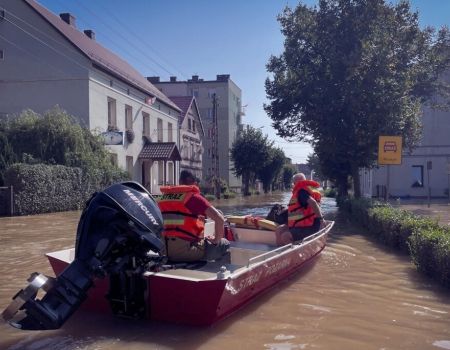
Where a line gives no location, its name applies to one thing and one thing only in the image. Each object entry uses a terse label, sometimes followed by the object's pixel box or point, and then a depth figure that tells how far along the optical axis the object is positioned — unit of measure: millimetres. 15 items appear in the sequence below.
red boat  5289
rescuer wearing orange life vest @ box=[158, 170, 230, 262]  6145
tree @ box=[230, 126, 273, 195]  53406
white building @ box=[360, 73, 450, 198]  37531
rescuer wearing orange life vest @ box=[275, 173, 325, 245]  9188
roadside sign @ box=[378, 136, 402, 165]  17375
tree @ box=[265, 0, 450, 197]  20875
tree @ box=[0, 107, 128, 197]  22953
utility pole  42656
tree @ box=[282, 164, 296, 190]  95425
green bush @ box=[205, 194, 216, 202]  38962
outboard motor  4430
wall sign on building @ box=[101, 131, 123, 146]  27672
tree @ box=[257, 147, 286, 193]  59969
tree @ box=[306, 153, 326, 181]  77944
